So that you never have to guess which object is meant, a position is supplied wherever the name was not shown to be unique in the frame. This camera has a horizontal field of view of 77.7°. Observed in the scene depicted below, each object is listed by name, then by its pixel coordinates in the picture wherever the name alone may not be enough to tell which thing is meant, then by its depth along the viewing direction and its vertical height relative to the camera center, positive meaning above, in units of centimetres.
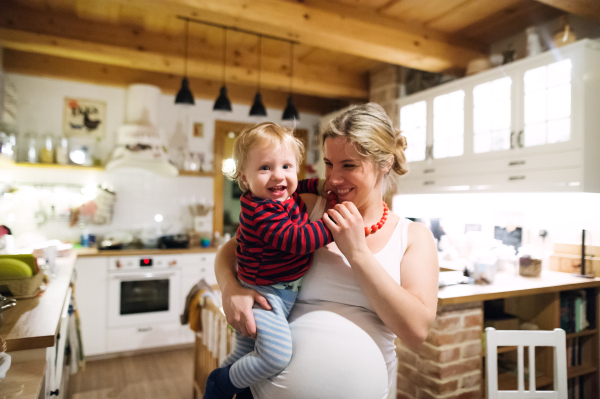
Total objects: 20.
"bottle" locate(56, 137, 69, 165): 388 +51
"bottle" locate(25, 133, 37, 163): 378 +51
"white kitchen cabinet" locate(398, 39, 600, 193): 235 +62
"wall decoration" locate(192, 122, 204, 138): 465 +93
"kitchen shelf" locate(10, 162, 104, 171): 371 +36
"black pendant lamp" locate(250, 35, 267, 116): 365 +96
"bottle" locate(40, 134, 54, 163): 384 +51
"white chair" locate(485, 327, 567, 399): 160 -60
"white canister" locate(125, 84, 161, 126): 414 +110
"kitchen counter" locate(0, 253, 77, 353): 129 -47
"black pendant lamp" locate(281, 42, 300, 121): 378 +98
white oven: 364 -88
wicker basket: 173 -41
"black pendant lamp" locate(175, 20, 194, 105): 335 +97
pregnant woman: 95 -22
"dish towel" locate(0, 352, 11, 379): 100 -45
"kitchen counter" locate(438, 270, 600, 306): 195 -45
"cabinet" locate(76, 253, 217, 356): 354 -120
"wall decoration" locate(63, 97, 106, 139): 411 +94
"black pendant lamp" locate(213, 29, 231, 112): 350 +96
